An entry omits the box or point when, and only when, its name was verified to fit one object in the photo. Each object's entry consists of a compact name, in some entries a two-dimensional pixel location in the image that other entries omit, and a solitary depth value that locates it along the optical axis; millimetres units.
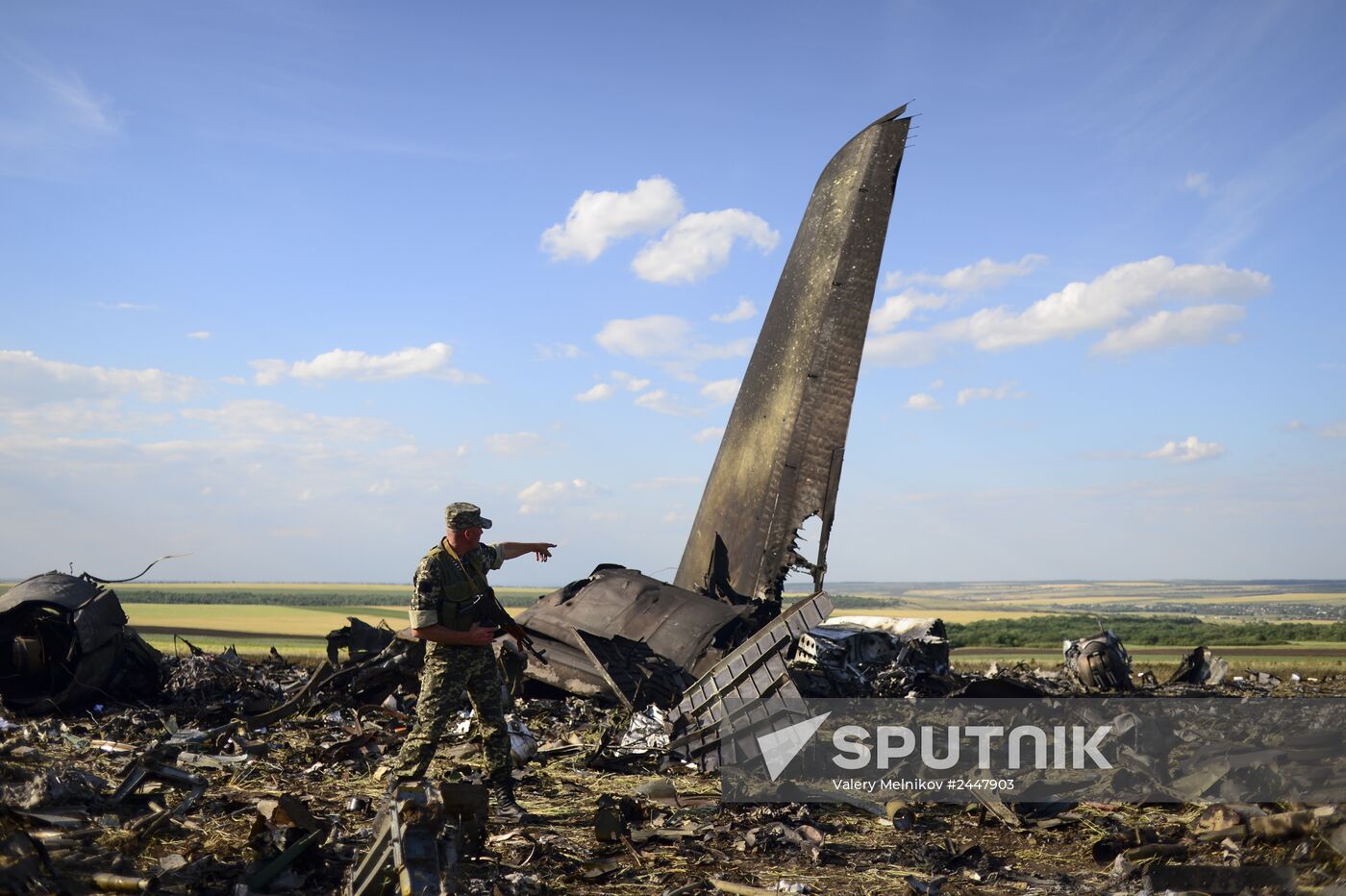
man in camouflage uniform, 6766
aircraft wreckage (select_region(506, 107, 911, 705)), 11141
